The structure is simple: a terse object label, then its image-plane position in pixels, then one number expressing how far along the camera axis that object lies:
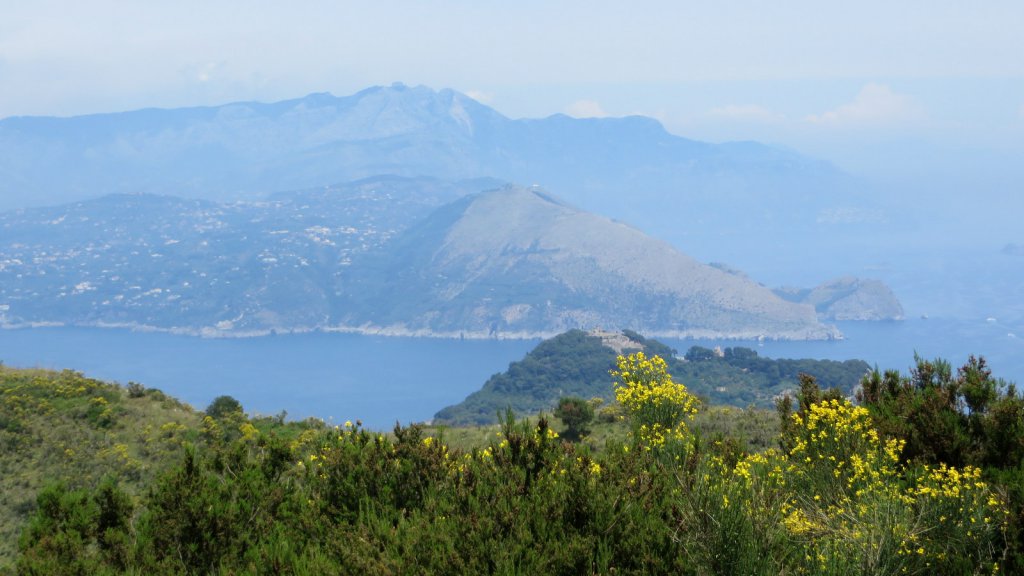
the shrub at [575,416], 35.59
